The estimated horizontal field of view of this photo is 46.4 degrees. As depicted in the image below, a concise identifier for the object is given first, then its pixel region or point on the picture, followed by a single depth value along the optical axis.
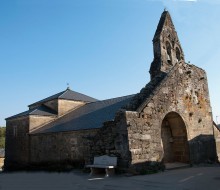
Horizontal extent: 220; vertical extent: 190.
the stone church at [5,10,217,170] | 9.09
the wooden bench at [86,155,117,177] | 8.67
